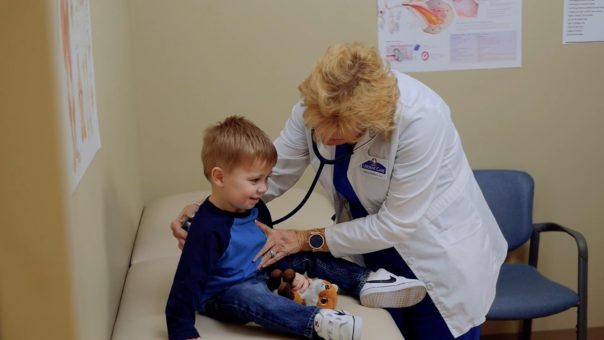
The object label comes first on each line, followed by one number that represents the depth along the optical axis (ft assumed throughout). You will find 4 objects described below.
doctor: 6.17
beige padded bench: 6.40
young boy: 6.02
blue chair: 9.77
